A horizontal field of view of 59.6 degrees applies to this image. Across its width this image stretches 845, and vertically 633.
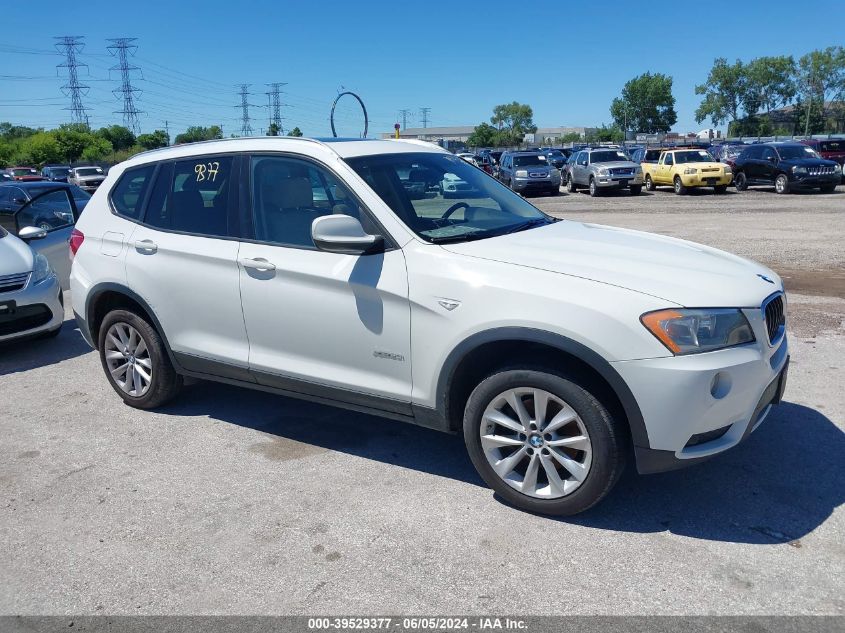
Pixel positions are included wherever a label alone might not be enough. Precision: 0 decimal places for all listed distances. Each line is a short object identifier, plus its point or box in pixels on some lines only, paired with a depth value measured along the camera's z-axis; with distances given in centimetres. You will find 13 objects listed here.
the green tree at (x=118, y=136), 10512
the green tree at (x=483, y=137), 12962
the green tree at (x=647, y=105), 12469
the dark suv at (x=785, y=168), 2397
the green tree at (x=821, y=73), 11300
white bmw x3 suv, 330
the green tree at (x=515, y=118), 14900
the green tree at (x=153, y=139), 8881
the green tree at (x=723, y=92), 12038
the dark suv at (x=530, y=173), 2905
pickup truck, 2603
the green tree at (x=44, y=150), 8025
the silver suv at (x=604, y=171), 2761
